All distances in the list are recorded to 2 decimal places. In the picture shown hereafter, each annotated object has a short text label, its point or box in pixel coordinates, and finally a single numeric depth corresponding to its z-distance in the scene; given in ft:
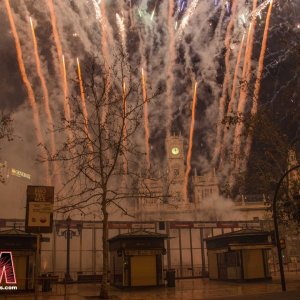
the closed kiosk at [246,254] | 103.50
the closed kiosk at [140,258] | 94.38
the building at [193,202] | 291.17
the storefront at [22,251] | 88.89
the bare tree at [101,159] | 75.82
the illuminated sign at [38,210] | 45.37
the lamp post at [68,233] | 112.15
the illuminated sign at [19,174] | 232.32
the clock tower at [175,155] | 351.95
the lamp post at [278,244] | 82.75
